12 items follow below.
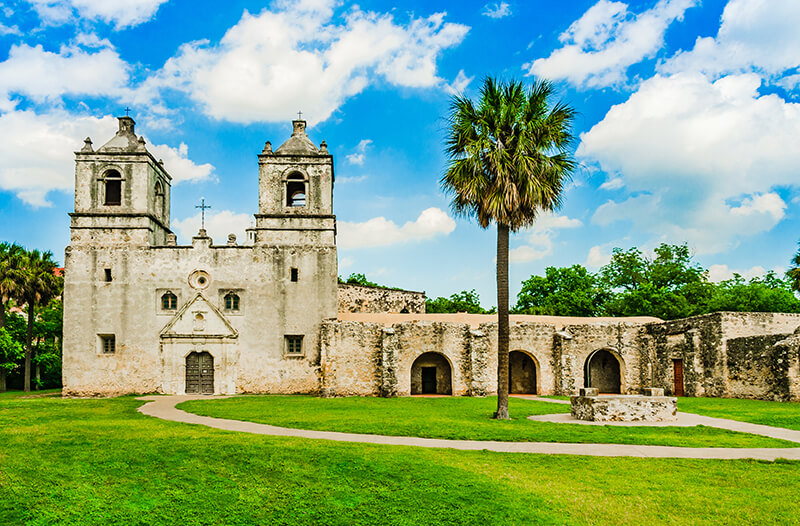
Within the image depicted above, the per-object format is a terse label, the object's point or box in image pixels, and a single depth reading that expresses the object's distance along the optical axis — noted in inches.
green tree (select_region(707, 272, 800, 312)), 1678.2
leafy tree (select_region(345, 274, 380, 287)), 2434.1
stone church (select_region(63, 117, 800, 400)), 1127.6
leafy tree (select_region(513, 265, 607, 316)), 1934.1
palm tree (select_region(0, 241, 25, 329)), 1412.4
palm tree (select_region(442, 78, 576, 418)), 699.4
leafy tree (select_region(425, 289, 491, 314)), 2130.9
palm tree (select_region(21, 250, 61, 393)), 1433.3
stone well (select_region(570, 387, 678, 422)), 660.7
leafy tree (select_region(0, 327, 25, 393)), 1381.6
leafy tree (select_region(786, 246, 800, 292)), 1217.6
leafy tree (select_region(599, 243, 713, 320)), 1765.5
